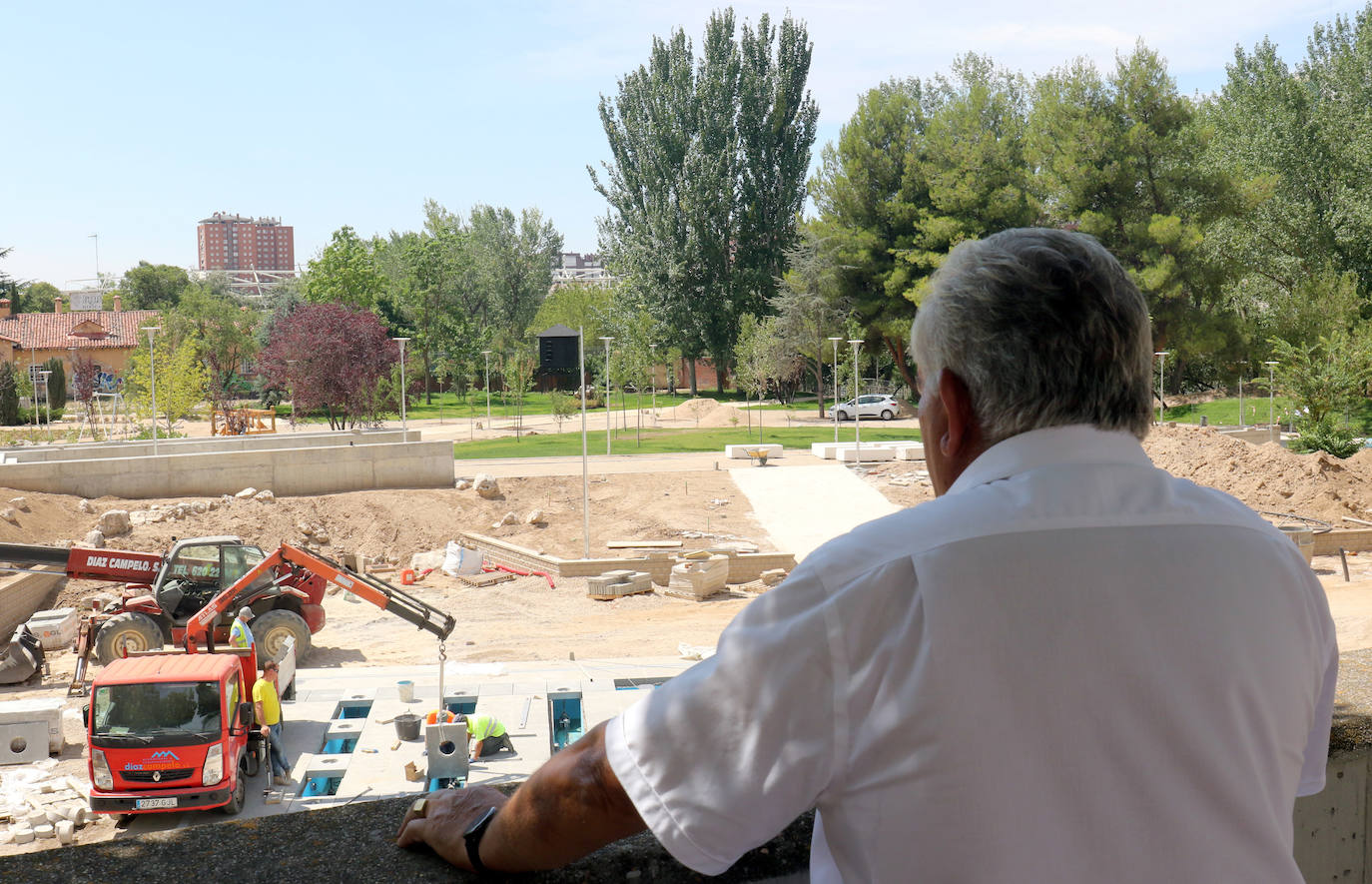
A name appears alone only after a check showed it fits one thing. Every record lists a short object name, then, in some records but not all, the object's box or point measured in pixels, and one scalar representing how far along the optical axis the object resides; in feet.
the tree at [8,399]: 159.22
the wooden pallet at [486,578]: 75.10
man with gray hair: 3.72
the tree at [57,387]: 180.55
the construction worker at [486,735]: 42.39
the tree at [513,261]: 257.96
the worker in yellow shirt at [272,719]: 39.68
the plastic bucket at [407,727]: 43.83
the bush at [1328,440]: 99.19
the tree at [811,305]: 165.48
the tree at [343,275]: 202.90
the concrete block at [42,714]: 41.96
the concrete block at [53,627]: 55.95
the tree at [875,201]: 161.99
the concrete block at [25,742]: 41.81
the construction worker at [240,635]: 42.68
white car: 158.81
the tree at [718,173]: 186.91
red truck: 35.04
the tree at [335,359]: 137.59
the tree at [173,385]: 124.98
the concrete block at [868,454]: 110.73
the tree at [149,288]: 295.69
